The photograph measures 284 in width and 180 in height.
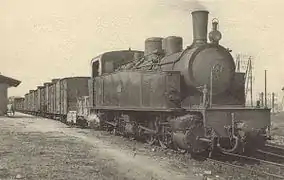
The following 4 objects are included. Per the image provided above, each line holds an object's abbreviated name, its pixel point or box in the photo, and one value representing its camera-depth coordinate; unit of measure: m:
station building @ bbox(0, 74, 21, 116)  36.94
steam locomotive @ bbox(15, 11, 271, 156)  10.27
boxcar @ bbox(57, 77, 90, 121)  25.82
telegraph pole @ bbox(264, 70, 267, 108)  10.83
